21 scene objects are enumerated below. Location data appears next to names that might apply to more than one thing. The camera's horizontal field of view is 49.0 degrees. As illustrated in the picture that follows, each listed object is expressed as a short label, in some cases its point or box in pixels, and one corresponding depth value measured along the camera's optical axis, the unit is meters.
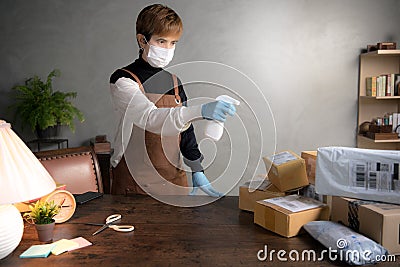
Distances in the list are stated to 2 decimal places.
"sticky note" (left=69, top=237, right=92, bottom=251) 1.23
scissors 1.34
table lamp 1.11
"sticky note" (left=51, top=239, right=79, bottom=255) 1.18
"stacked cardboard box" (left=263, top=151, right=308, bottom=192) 1.42
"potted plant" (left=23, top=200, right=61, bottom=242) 1.27
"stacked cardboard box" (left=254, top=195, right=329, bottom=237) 1.26
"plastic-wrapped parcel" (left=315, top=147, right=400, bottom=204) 1.21
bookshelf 3.80
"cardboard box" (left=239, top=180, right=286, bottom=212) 1.46
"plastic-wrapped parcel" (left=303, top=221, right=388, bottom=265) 1.06
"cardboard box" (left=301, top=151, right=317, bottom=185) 1.54
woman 1.75
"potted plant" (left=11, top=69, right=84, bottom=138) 3.32
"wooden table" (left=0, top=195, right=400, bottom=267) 1.12
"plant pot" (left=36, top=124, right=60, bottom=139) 3.52
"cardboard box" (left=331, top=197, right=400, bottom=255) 1.10
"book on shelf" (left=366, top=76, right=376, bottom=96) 3.66
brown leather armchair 1.91
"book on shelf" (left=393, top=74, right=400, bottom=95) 3.65
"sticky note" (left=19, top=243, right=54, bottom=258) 1.16
